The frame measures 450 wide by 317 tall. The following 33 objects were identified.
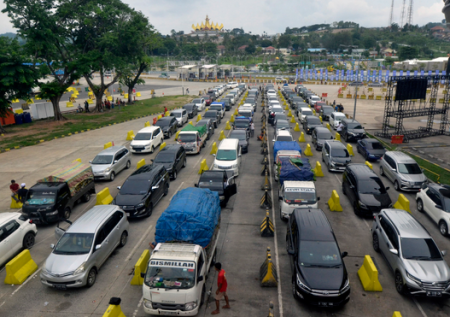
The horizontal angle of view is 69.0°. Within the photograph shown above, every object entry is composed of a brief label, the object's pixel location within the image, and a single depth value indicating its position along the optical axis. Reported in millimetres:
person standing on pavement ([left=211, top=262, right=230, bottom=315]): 8852
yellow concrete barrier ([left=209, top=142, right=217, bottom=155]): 24408
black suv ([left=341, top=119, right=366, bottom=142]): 28109
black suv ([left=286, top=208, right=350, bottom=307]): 9039
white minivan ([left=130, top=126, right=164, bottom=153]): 24891
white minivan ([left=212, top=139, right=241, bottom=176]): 19469
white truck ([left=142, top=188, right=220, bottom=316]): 8656
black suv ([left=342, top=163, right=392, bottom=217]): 14734
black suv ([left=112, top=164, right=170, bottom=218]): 14523
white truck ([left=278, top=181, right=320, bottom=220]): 14125
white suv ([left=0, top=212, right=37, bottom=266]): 11689
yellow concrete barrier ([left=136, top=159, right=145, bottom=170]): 20798
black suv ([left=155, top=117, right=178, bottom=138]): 30020
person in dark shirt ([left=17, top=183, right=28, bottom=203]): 15230
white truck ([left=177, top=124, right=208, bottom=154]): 24641
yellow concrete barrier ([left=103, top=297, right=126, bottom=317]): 8200
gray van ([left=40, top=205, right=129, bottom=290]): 9953
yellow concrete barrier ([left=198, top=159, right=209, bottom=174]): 20550
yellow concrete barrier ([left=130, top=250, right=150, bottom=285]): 10406
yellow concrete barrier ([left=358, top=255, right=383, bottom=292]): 10062
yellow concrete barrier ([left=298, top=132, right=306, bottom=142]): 28609
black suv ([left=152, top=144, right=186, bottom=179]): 19562
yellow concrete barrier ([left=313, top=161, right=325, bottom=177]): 20344
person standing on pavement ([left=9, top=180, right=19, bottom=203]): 16416
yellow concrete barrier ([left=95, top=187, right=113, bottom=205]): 16125
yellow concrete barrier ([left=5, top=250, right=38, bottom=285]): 10617
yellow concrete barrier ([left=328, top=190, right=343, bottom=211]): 15641
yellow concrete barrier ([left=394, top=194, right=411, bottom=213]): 15054
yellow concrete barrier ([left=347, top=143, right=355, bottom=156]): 24525
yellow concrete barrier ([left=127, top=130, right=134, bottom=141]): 29422
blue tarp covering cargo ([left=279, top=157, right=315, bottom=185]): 16609
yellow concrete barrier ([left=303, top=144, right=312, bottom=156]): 24484
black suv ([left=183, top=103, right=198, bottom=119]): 39775
